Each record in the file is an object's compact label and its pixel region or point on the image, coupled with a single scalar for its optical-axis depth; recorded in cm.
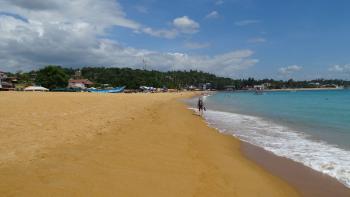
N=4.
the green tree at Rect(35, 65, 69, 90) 7900
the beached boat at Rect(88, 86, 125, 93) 8378
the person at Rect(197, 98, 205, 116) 2618
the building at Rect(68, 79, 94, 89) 10640
